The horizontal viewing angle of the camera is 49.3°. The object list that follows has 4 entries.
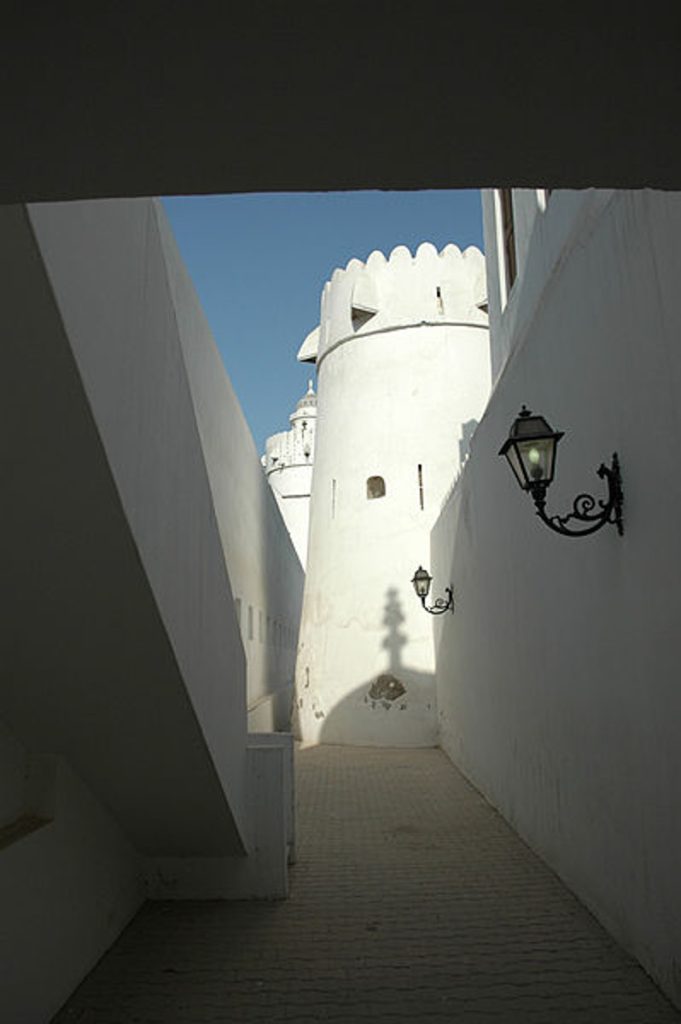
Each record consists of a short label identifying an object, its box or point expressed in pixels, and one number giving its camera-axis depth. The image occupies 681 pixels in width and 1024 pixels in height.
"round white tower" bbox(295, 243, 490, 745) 13.45
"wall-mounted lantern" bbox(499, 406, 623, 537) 3.81
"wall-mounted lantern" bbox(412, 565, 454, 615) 10.30
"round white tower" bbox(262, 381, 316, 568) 32.12
